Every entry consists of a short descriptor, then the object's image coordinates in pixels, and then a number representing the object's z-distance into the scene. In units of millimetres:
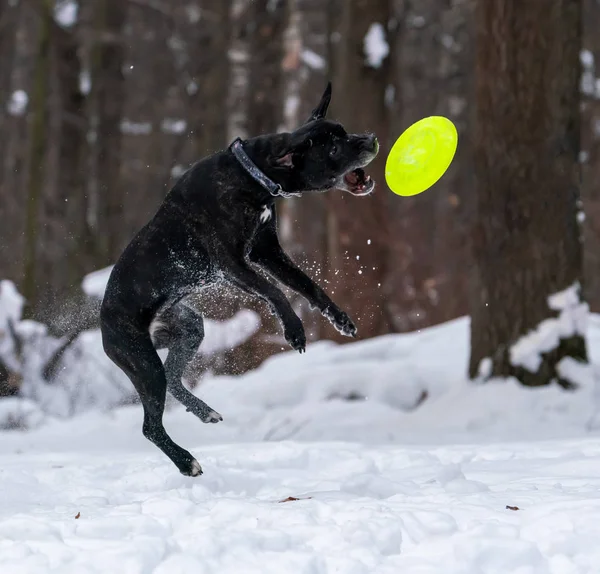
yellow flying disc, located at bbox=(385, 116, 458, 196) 10953
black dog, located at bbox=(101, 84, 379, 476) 10062
